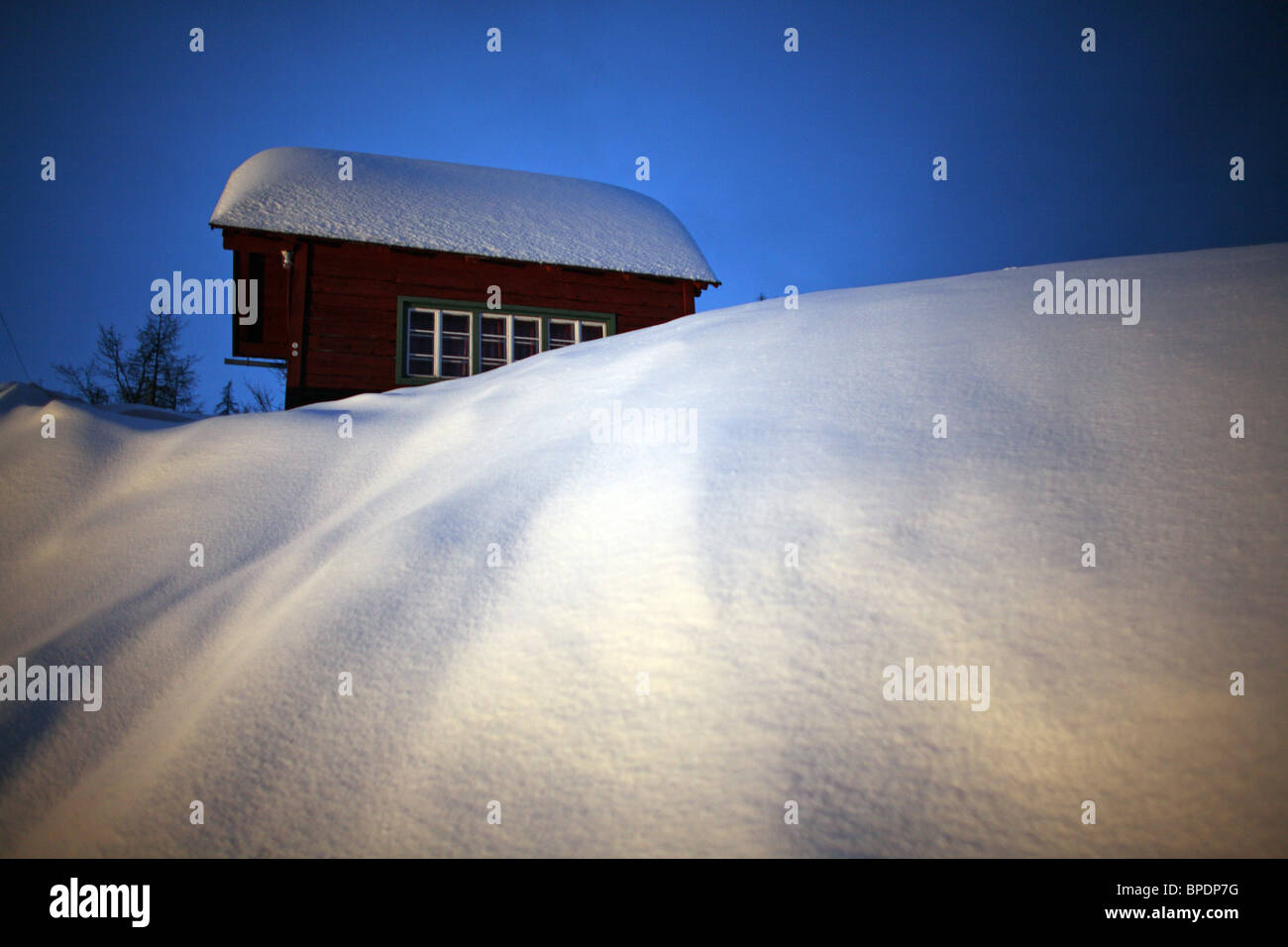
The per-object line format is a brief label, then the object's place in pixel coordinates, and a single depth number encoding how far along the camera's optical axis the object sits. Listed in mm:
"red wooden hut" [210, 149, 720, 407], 8000
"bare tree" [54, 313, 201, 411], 18625
